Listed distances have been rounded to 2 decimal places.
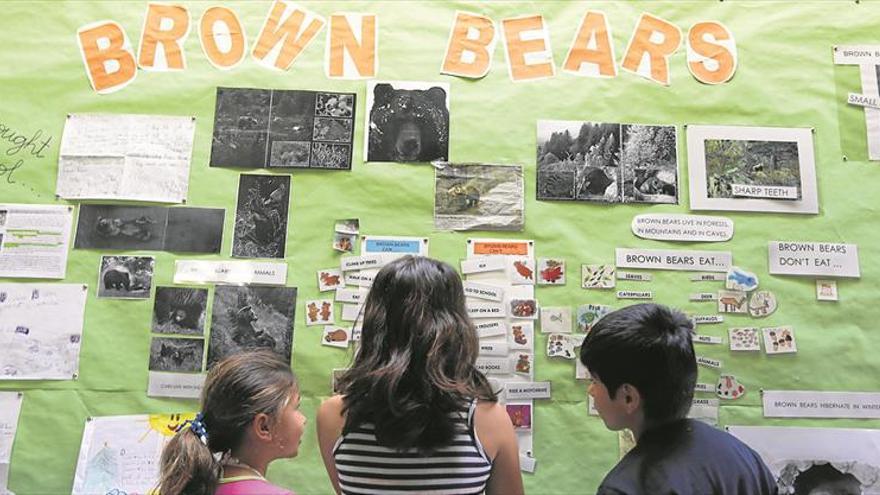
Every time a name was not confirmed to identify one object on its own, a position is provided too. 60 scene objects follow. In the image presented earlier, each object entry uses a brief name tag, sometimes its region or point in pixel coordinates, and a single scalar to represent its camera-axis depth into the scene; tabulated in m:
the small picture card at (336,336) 1.63
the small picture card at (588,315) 1.64
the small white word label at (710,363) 1.63
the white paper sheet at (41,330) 1.62
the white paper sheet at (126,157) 1.69
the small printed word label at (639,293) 1.66
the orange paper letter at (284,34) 1.77
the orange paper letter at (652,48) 1.77
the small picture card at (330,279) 1.66
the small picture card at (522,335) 1.63
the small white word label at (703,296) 1.66
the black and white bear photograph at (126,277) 1.65
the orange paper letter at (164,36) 1.77
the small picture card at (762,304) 1.64
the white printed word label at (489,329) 1.63
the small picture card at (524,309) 1.64
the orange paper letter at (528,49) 1.76
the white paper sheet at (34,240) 1.66
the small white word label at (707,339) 1.63
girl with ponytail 1.03
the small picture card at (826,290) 1.66
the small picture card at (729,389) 1.62
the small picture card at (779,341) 1.63
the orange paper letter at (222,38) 1.77
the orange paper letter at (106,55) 1.75
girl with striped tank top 1.03
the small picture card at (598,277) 1.66
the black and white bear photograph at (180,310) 1.63
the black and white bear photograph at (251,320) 1.63
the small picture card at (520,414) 1.60
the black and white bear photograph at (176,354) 1.62
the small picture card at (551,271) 1.66
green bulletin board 1.61
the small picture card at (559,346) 1.63
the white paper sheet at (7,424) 1.58
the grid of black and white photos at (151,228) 1.67
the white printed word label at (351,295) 1.65
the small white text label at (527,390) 1.61
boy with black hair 0.92
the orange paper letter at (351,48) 1.76
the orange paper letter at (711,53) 1.77
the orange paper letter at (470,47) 1.76
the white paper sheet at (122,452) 1.57
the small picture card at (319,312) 1.64
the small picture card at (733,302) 1.65
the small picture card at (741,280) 1.66
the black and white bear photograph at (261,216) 1.67
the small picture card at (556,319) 1.64
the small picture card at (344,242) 1.67
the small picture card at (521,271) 1.66
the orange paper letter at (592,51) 1.77
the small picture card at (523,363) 1.62
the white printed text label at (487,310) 1.64
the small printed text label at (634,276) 1.66
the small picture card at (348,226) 1.68
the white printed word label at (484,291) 1.65
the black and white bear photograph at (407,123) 1.71
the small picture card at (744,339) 1.63
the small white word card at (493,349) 1.62
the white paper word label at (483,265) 1.66
